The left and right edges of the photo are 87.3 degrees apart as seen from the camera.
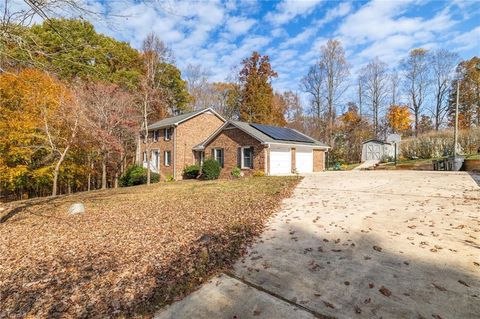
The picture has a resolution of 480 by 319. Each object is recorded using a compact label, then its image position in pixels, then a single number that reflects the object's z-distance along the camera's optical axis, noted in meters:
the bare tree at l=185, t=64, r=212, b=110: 35.47
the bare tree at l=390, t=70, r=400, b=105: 35.62
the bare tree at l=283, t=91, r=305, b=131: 40.06
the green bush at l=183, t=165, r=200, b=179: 20.89
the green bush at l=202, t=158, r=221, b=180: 18.66
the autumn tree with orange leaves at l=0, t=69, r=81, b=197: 14.23
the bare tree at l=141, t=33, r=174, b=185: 25.52
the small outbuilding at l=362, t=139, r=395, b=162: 27.61
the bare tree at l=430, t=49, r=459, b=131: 33.31
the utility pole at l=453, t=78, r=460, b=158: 16.68
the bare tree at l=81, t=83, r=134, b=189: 16.45
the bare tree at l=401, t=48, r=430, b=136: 34.22
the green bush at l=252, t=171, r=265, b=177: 16.82
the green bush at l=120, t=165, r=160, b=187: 19.01
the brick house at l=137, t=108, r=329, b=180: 17.86
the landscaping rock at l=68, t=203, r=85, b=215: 7.93
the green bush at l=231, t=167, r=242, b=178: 18.21
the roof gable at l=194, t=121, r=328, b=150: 17.42
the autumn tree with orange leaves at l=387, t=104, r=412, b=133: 34.44
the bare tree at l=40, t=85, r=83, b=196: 15.01
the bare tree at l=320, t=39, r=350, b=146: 30.67
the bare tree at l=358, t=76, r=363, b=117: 36.23
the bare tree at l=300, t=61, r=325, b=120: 31.84
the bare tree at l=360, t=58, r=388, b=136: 35.16
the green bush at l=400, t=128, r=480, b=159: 21.27
